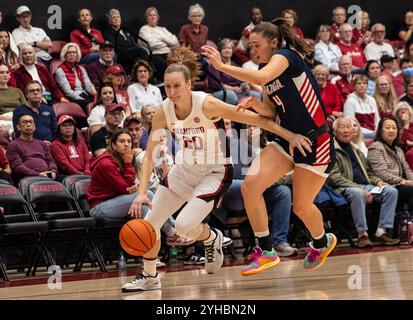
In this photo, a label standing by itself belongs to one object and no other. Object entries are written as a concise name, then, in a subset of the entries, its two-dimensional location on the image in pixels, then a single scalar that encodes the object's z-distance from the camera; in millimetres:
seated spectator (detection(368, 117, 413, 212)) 10547
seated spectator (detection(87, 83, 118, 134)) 10359
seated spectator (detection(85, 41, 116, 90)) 11758
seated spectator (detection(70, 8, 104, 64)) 12398
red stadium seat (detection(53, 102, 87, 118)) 10664
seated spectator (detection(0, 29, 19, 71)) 10914
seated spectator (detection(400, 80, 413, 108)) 12641
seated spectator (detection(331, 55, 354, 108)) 13188
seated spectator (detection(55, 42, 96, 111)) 11266
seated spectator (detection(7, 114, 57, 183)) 9117
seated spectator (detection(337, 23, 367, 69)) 14469
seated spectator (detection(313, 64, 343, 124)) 12352
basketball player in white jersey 6461
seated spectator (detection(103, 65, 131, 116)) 10969
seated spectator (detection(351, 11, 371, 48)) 14977
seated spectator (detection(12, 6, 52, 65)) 11750
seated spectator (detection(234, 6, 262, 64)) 13412
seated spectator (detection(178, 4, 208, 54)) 13281
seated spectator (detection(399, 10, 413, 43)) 15828
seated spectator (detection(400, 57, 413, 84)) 13492
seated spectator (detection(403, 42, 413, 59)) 14742
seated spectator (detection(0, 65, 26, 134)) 10203
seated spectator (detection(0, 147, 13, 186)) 8857
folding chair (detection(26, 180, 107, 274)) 8430
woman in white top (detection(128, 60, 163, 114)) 11133
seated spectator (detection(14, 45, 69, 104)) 10844
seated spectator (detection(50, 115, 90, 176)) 9492
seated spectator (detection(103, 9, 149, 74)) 12312
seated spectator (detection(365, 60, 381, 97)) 13523
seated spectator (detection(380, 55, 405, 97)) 13930
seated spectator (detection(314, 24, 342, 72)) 13977
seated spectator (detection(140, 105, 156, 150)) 10047
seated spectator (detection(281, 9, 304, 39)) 13984
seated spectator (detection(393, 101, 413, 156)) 11578
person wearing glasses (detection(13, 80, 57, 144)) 9867
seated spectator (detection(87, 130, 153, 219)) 8664
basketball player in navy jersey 6516
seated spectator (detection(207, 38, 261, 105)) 11922
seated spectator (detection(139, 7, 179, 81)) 12719
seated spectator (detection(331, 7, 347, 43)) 14758
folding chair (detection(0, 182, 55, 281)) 7992
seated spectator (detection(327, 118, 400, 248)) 10023
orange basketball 6227
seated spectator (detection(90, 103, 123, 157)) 9797
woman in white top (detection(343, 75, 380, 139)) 12312
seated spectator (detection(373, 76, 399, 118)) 12734
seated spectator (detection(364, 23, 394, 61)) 14745
